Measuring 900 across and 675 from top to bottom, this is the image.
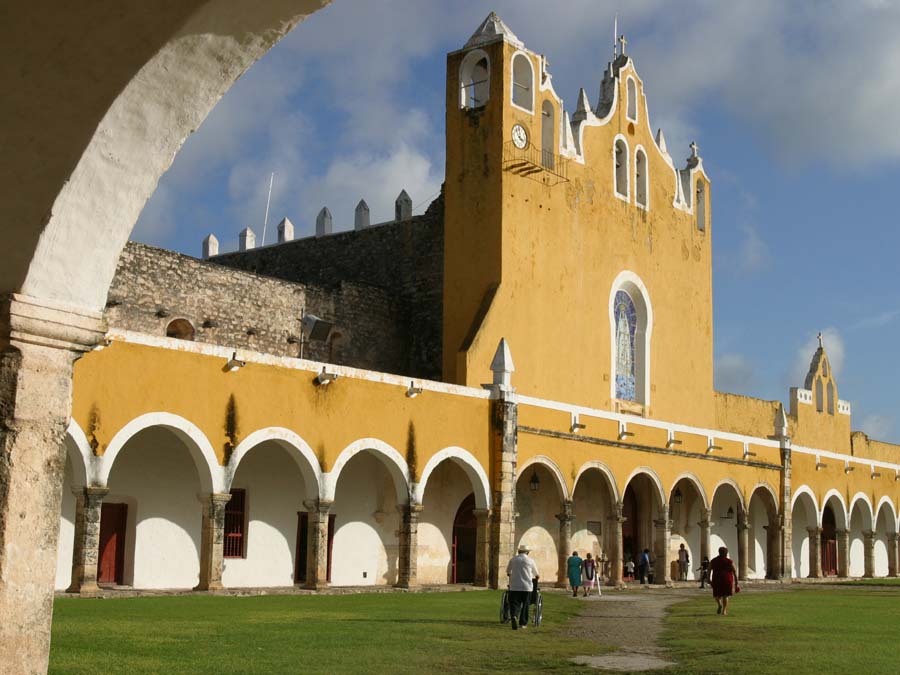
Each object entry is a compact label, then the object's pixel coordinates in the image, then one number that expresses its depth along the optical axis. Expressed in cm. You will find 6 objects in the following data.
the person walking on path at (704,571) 2743
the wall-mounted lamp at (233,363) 1864
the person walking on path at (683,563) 3055
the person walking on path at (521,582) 1355
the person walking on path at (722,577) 1675
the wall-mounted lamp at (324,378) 2011
